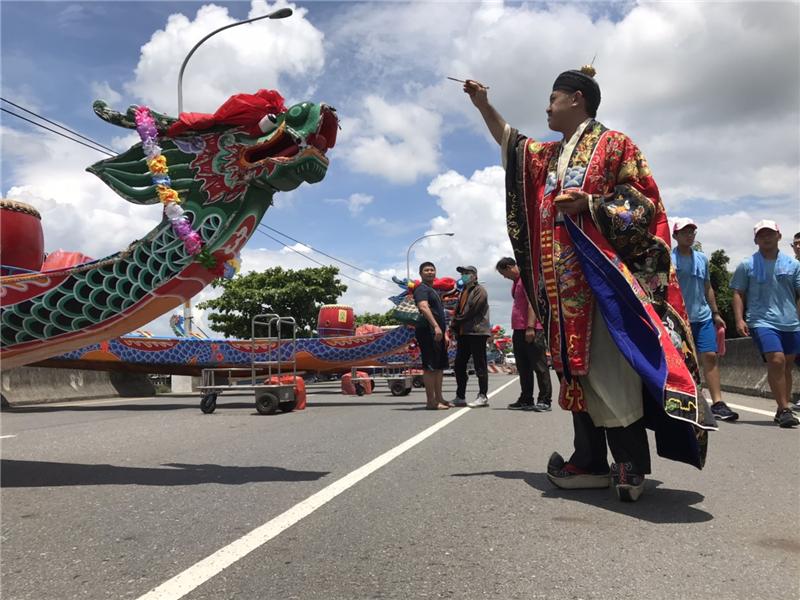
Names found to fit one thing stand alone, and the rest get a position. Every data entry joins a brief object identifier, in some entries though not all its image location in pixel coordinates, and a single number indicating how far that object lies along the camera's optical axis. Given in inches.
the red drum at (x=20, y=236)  165.8
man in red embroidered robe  124.7
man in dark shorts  347.9
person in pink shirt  334.0
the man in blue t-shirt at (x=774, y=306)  261.3
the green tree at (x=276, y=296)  1505.9
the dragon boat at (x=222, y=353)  511.2
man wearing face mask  365.1
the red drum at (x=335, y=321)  741.9
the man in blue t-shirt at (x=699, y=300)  265.1
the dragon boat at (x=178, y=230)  151.4
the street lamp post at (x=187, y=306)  639.4
